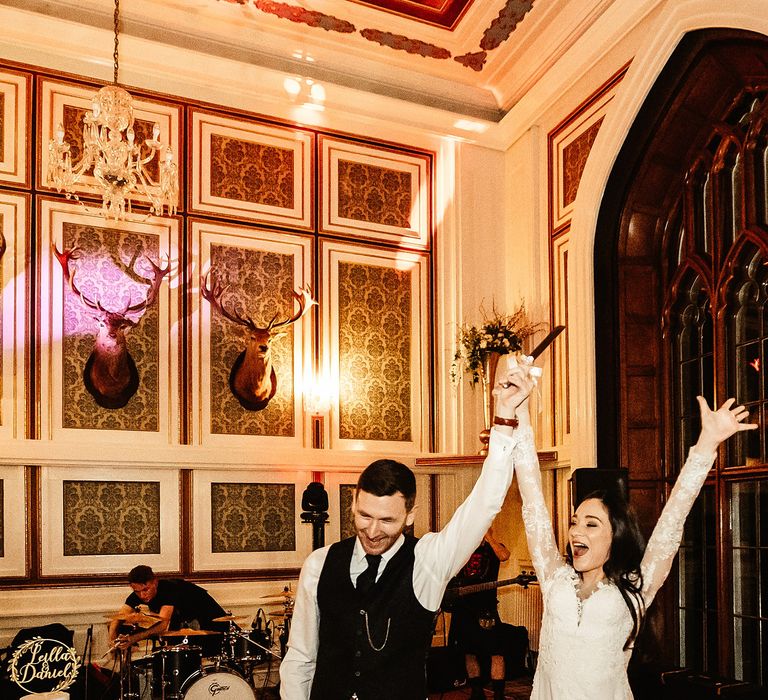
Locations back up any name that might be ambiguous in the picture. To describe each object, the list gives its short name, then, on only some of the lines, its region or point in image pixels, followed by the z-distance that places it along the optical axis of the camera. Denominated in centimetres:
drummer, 553
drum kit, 520
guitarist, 618
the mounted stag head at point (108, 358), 666
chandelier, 520
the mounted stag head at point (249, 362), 716
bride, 273
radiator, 710
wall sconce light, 745
